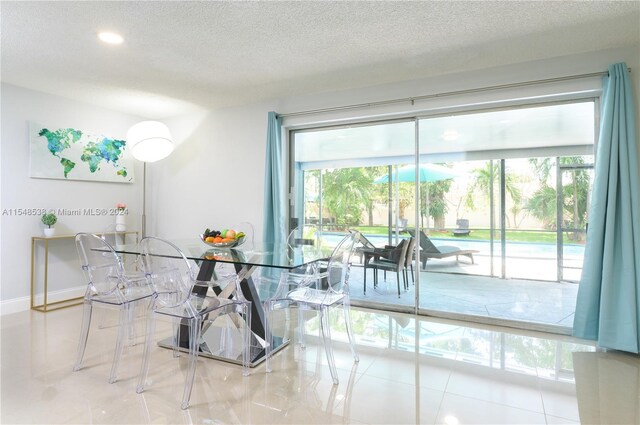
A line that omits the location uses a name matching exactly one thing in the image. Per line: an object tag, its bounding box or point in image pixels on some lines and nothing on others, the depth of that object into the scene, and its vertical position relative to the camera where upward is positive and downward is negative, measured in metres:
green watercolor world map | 4.16 +0.80
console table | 4.04 -0.70
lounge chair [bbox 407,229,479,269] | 3.92 -0.33
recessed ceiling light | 2.84 +1.46
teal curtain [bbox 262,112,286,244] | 4.37 +0.37
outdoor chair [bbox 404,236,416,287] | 4.02 -0.44
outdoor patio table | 4.21 -0.40
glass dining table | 2.56 -0.39
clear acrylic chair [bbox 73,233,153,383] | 2.57 -0.50
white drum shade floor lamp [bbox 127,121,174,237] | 3.78 +0.83
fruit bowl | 2.95 -0.21
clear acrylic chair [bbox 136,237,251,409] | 2.26 -0.56
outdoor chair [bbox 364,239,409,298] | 4.10 -0.48
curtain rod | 3.19 +1.29
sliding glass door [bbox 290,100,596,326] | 3.39 +0.19
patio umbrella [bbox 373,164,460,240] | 3.87 +0.51
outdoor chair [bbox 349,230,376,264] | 4.28 -0.32
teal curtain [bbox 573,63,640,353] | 2.84 -0.10
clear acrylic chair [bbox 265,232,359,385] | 2.59 -0.57
